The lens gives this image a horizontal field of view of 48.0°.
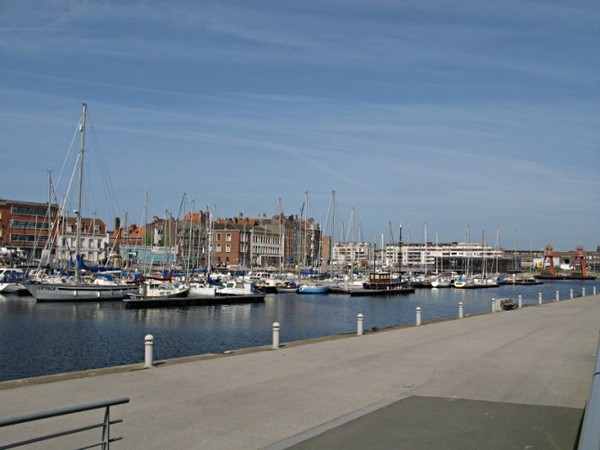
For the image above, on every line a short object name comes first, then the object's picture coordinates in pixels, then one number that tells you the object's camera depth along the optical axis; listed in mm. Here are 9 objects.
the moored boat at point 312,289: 100562
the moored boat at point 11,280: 84562
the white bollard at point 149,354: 18031
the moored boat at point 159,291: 71500
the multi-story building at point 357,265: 173025
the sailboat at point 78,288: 71125
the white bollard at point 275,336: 22320
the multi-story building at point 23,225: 125062
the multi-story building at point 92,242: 140425
